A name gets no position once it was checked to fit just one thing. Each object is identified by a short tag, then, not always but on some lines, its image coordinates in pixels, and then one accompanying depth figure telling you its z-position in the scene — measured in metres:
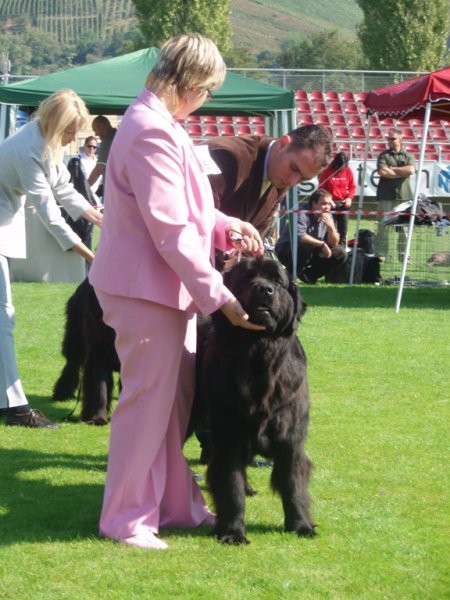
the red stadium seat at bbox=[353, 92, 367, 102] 27.03
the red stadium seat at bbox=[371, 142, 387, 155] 26.02
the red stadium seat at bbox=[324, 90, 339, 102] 26.93
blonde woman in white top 5.60
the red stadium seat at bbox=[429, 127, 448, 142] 26.37
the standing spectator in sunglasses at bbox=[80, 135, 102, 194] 15.03
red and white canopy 10.96
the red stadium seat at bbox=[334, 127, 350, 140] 26.36
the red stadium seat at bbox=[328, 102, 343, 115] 26.78
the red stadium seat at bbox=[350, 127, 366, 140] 26.42
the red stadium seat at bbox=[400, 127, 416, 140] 26.78
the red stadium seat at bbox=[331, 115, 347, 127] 26.87
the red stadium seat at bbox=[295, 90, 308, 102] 26.81
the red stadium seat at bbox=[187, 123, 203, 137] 25.52
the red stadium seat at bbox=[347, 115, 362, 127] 26.98
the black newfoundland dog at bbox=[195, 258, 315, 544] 3.80
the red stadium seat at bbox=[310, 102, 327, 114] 26.56
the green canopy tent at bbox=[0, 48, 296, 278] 12.66
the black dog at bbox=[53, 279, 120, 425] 5.92
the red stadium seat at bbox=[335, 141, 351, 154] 24.61
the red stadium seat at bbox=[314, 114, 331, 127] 26.72
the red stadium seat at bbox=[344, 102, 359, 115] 27.03
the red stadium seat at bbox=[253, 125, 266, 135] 25.89
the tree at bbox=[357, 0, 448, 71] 40.97
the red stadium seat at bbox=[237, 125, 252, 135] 25.88
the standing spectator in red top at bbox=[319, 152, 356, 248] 14.98
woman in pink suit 3.64
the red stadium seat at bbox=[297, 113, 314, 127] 26.53
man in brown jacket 4.45
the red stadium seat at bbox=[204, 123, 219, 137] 25.58
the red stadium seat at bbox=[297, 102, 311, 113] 26.52
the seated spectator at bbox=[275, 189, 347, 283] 13.20
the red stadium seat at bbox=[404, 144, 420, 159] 25.89
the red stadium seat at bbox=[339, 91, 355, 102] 27.28
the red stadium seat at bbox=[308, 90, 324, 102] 26.73
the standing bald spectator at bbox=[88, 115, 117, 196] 13.09
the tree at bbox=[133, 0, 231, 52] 39.47
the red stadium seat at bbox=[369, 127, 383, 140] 26.44
